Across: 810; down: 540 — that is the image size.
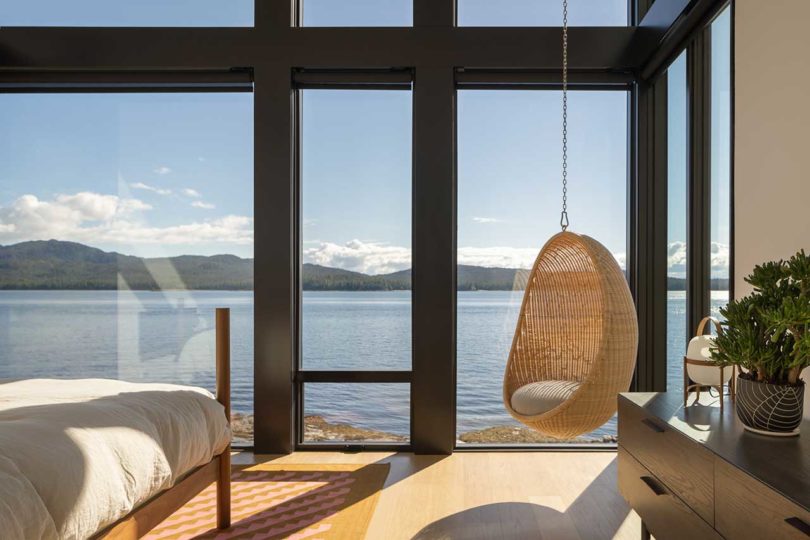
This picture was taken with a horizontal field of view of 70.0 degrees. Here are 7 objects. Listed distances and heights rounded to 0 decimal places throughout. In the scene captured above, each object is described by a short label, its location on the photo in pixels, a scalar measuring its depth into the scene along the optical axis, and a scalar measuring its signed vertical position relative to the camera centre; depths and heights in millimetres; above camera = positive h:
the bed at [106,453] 1368 -532
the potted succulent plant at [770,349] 1592 -236
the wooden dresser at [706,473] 1290 -549
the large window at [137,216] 3859 +334
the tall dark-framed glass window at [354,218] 3859 +322
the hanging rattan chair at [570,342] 2574 -392
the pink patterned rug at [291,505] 2496 -1157
